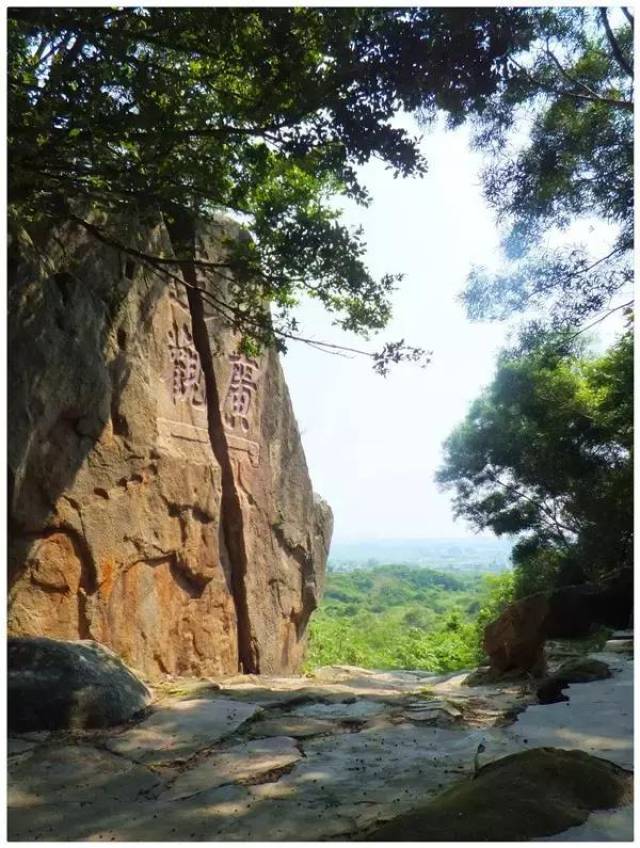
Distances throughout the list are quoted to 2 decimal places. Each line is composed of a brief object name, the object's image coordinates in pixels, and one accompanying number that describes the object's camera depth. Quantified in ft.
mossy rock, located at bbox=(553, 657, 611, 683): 14.46
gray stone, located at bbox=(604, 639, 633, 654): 17.40
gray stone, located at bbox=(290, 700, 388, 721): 14.90
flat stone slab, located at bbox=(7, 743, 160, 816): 10.34
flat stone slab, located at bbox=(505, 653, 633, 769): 10.46
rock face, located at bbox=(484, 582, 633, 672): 21.01
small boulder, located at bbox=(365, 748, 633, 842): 7.41
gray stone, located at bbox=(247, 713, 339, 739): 13.44
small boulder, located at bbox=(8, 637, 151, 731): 13.44
